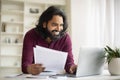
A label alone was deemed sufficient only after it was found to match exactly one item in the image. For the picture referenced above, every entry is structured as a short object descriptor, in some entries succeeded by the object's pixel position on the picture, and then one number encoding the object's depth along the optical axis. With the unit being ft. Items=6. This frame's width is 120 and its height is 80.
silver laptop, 4.76
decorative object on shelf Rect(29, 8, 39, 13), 15.58
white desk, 4.24
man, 5.76
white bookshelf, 14.98
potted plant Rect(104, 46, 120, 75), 5.07
